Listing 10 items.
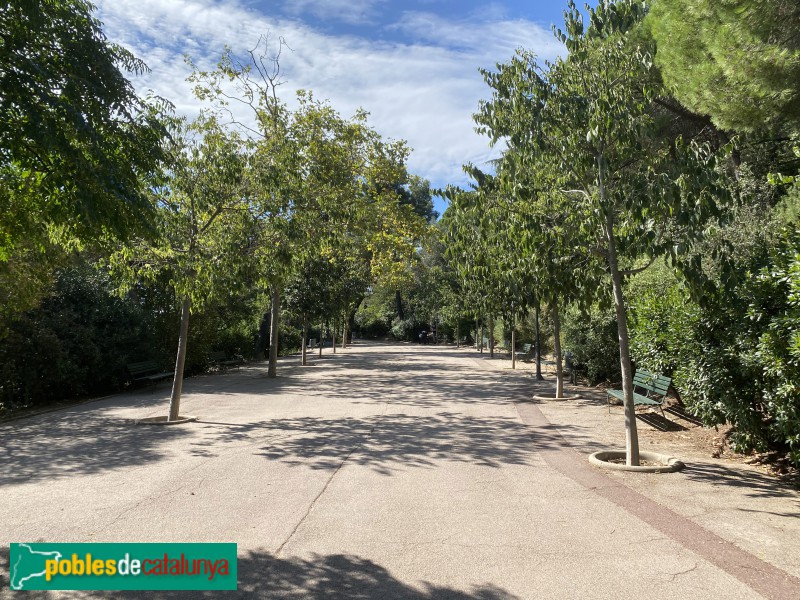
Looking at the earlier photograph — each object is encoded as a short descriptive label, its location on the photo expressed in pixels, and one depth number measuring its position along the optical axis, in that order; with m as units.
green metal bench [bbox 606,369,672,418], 9.36
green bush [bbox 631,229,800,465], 5.92
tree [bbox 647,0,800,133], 7.79
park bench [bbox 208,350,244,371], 20.75
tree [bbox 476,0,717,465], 6.32
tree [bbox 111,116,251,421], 10.04
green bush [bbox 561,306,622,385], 14.75
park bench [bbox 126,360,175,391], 14.82
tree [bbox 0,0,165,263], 5.18
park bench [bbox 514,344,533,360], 25.77
